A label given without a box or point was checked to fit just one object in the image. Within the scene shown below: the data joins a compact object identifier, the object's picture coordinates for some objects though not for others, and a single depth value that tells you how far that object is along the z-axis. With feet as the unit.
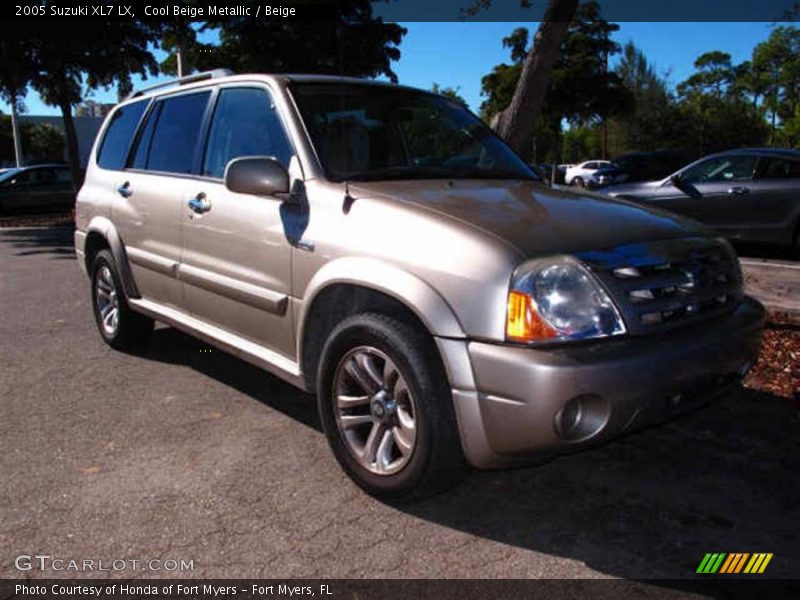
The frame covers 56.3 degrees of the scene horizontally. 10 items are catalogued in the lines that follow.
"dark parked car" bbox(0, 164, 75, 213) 67.21
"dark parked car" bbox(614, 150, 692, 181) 65.48
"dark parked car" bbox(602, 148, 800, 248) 30.37
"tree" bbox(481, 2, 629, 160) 102.37
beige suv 9.00
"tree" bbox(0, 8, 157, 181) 54.13
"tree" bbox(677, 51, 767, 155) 150.51
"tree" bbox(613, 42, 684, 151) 155.84
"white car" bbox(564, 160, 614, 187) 121.80
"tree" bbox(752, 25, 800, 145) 192.79
